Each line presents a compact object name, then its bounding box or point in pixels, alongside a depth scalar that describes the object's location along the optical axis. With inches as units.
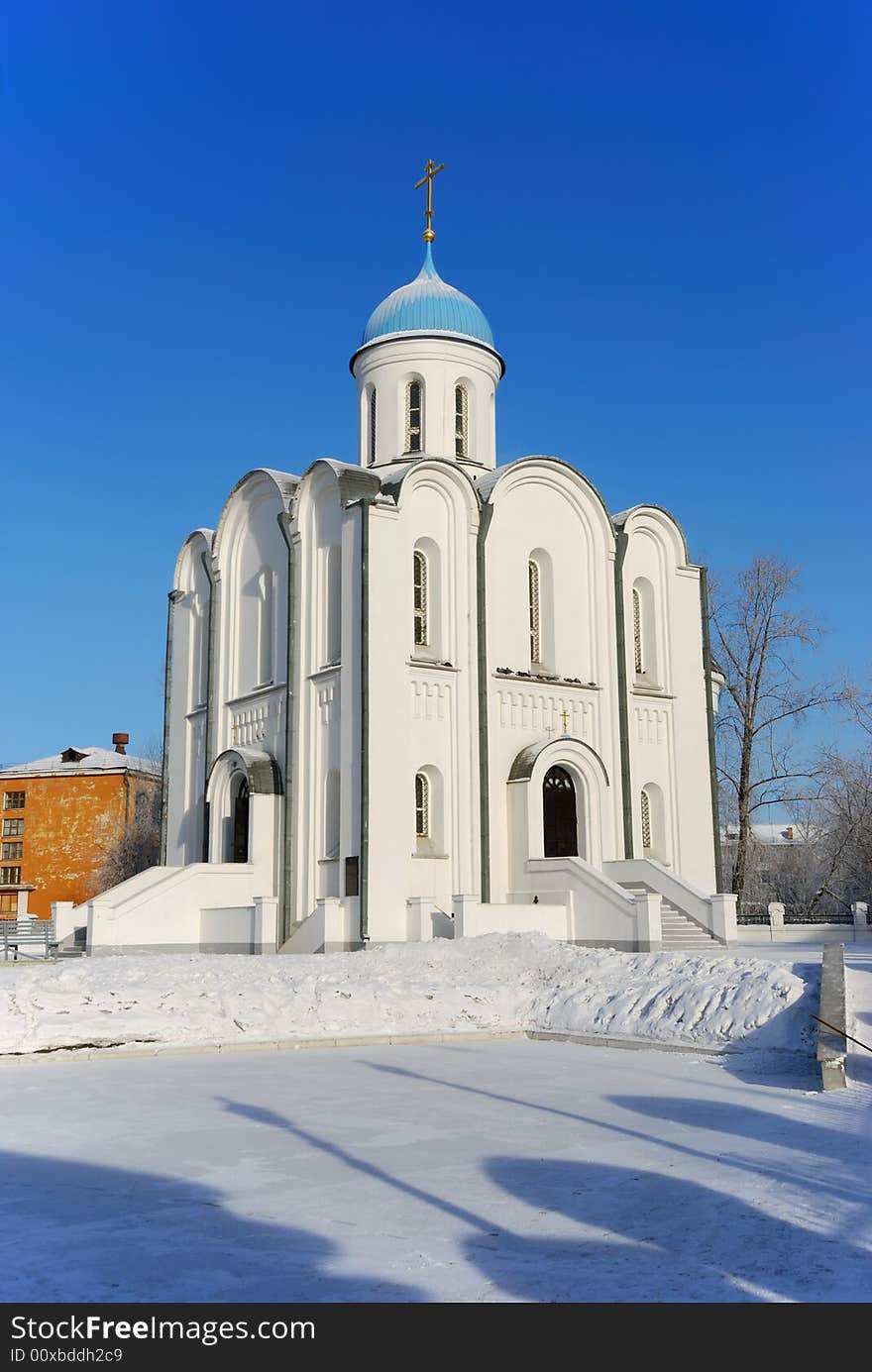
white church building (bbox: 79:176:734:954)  799.7
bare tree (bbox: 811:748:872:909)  1412.4
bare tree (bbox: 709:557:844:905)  1317.7
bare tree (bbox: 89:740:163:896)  1707.7
